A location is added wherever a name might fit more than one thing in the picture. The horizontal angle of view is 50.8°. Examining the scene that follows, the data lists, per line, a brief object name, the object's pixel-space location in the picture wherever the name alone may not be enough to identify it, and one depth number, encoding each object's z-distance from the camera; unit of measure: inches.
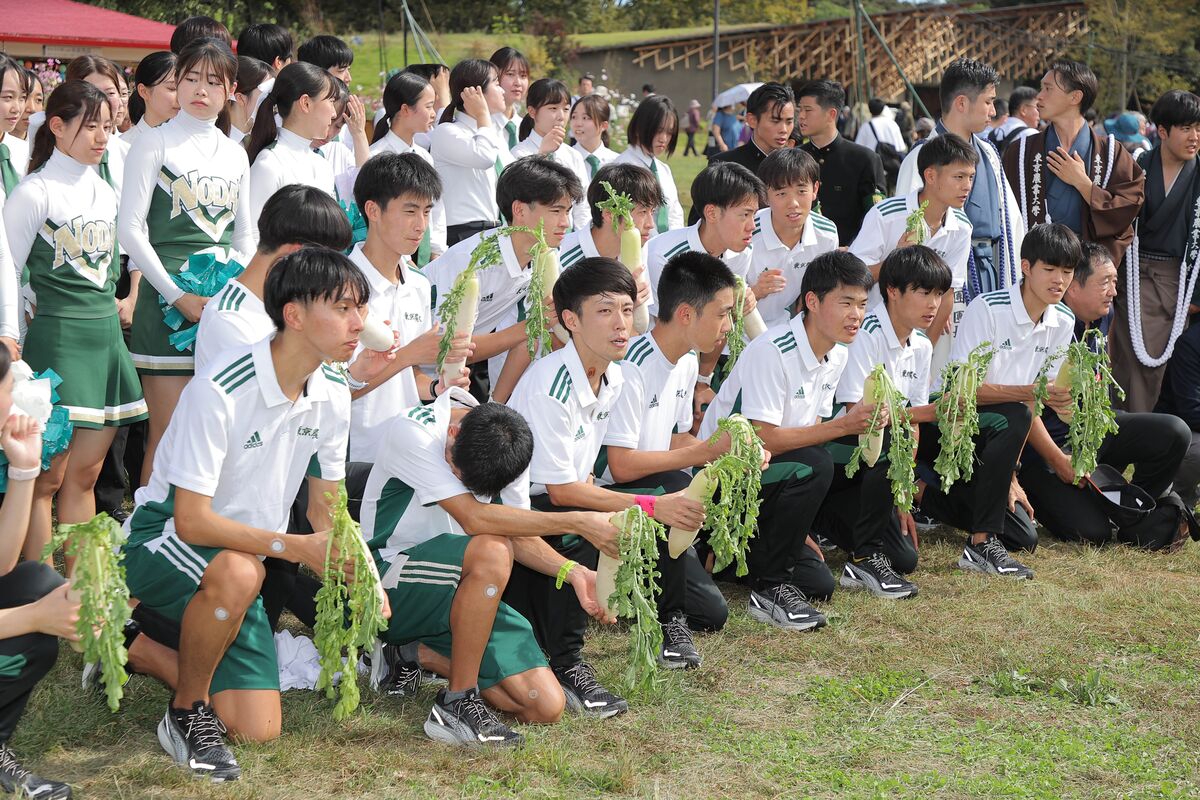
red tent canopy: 478.9
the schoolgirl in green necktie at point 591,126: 330.3
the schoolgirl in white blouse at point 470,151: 293.2
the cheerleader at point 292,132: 235.8
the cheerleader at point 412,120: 283.4
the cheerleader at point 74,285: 204.4
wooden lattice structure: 1571.1
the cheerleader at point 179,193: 220.1
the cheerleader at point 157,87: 247.0
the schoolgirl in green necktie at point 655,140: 309.6
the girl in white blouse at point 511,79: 346.3
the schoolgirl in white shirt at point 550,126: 306.3
